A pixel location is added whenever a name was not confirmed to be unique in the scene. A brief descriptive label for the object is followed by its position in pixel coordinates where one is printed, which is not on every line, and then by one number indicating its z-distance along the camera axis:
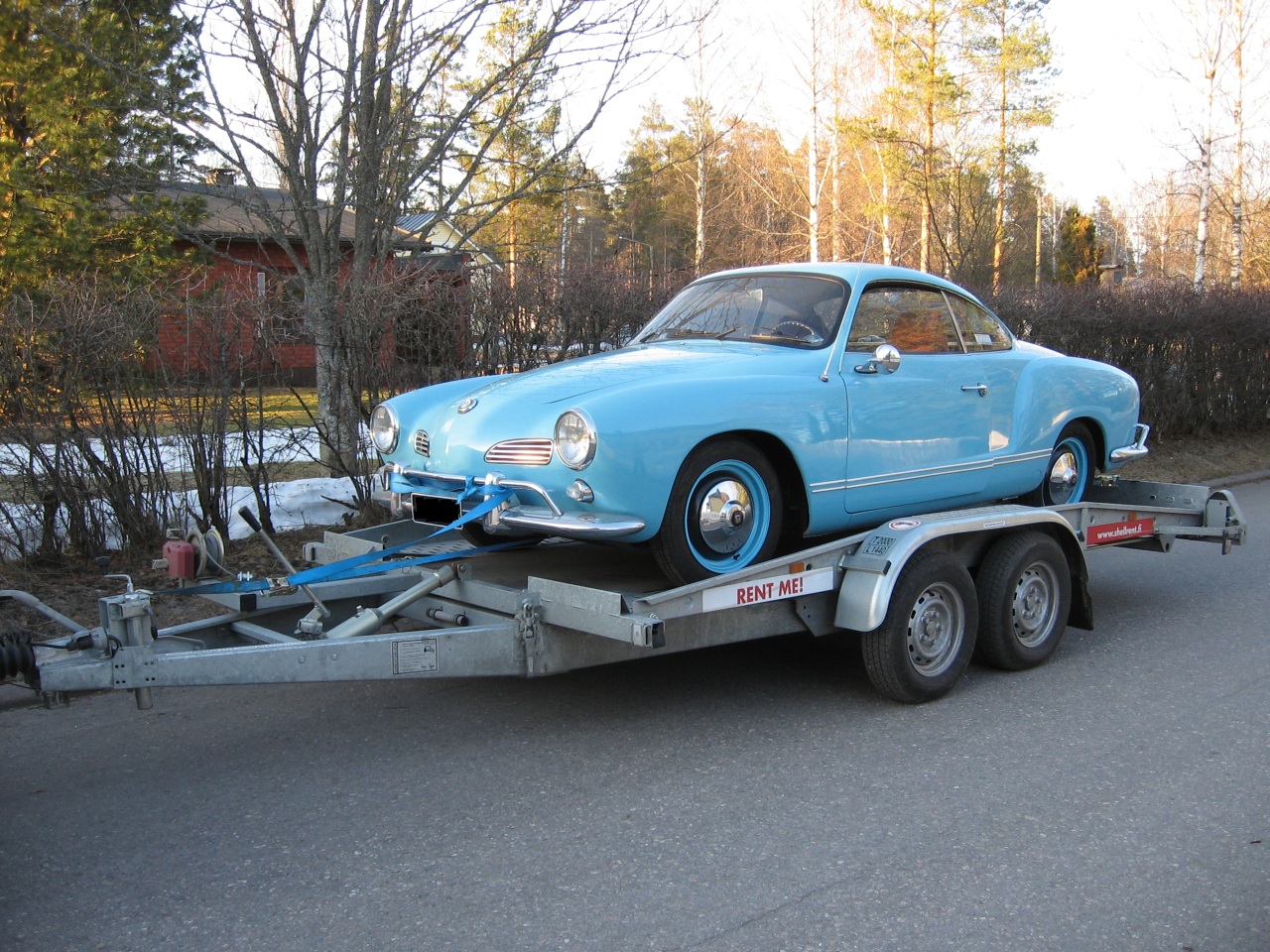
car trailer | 3.79
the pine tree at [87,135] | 9.37
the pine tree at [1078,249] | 53.09
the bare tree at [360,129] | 8.45
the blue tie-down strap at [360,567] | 4.32
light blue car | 4.61
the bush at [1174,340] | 13.80
